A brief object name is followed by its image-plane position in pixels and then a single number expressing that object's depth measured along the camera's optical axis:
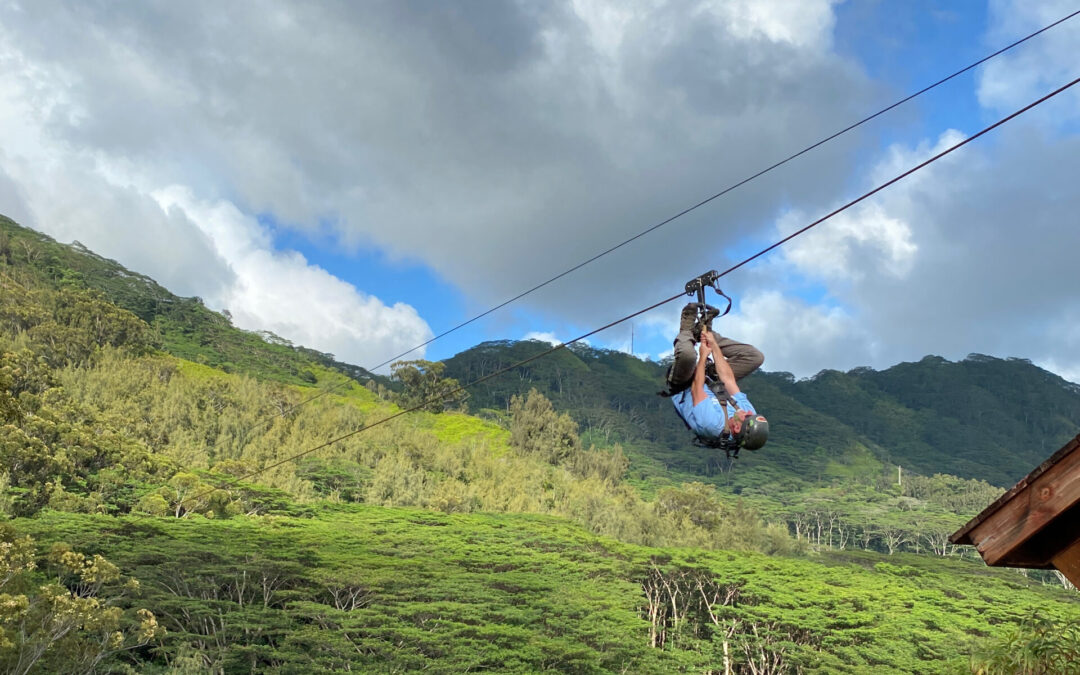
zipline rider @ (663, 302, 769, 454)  4.05
